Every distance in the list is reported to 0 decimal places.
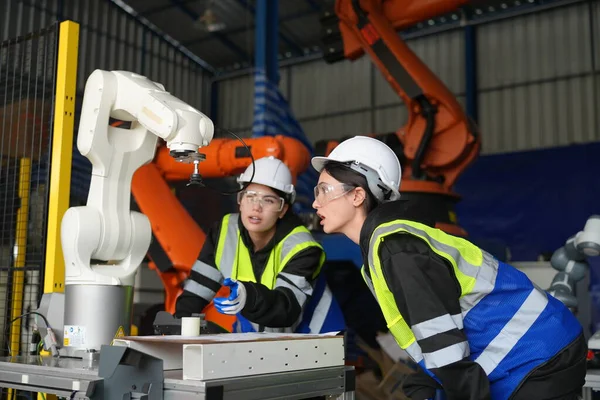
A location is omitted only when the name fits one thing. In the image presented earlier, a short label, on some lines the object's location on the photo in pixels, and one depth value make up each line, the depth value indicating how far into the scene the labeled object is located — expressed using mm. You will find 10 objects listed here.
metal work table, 1511
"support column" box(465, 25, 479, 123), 11320
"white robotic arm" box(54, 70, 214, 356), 2123
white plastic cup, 1943
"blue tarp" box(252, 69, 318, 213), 5055
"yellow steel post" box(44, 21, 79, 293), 2496
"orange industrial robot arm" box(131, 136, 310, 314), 3721
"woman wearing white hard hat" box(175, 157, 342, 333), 2717
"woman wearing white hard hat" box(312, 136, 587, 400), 1547
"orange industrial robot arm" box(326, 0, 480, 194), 4648
